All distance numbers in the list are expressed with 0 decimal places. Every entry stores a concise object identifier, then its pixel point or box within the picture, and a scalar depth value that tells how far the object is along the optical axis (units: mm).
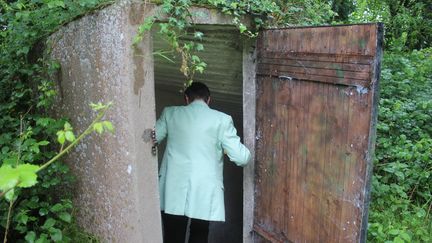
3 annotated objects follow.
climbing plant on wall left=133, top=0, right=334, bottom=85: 2693
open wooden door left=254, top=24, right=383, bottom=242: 2408
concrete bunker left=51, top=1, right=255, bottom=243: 2707
